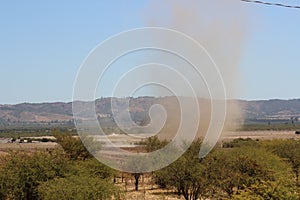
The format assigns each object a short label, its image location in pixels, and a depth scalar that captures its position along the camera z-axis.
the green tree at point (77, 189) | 23.95
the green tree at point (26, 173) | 28.58
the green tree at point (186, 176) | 35.94
